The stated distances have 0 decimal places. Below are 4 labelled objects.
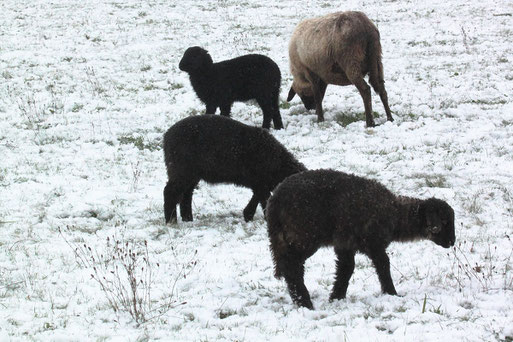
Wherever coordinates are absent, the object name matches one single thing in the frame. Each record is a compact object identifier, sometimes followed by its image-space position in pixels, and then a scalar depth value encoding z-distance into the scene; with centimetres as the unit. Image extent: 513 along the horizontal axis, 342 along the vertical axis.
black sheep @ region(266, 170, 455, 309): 877
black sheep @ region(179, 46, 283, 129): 2097
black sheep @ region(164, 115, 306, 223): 1325
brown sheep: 2012
